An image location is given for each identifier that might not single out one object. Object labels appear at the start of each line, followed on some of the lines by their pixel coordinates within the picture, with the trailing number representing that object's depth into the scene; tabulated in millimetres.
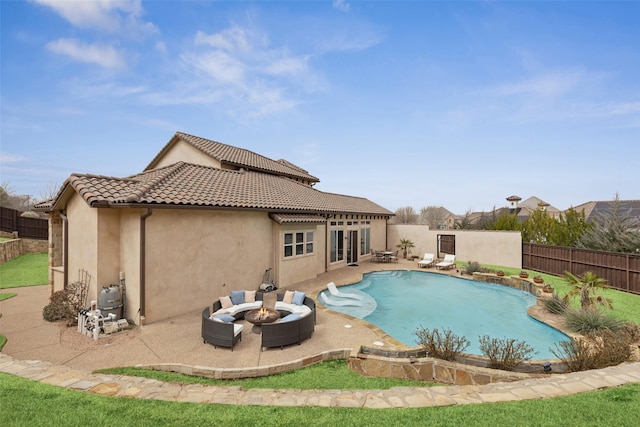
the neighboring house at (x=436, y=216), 82338
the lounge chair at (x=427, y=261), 23219
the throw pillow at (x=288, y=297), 11558
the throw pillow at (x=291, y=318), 8940
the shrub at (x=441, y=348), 7656
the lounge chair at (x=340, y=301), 14242
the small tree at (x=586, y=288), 11822
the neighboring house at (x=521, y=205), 40988
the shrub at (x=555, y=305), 12430
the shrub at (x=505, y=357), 7289
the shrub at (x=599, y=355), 7164
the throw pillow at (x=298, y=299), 11203
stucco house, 10141
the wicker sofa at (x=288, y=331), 8305
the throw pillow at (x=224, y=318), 9422
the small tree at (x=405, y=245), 28053
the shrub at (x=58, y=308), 10462
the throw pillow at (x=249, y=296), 11497
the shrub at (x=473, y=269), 20516
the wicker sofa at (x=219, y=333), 8227
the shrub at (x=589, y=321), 10000
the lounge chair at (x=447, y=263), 22664
